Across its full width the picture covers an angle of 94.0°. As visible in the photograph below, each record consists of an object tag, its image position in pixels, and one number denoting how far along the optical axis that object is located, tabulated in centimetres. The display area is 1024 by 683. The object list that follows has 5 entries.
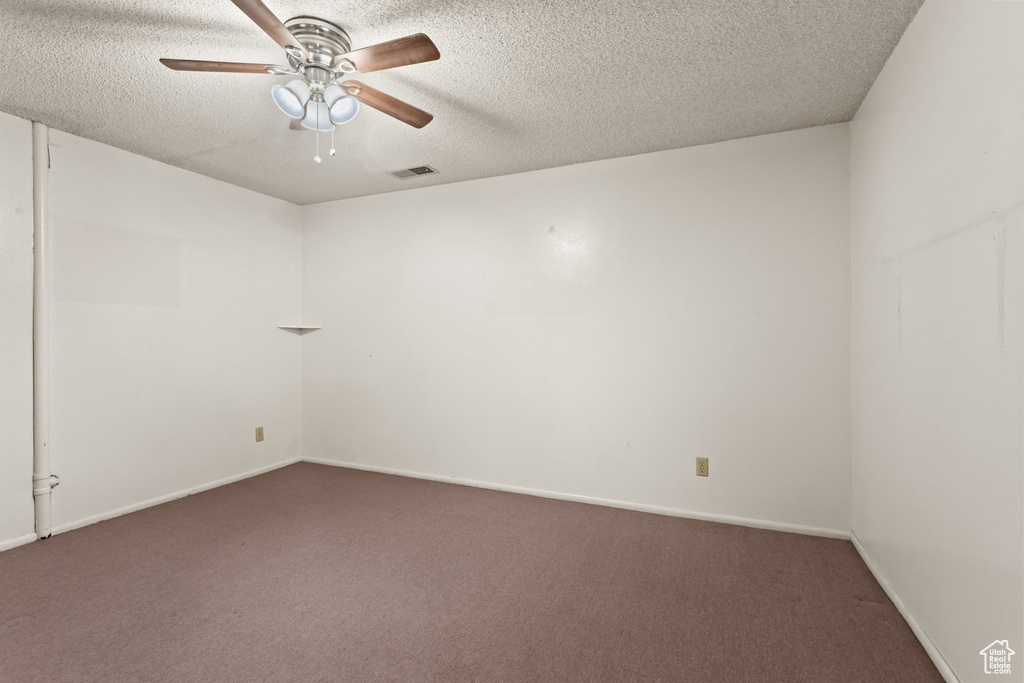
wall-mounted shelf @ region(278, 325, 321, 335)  420
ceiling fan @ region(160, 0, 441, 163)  157
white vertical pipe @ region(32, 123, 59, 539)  263
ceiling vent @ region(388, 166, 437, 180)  339
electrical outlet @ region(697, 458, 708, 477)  293
